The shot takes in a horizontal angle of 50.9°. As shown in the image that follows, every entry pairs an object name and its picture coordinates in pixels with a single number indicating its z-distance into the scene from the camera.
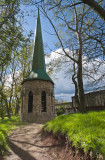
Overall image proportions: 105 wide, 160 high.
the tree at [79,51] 4.77
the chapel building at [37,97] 15.16
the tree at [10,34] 8.34
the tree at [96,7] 4.07
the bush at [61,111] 17.73
